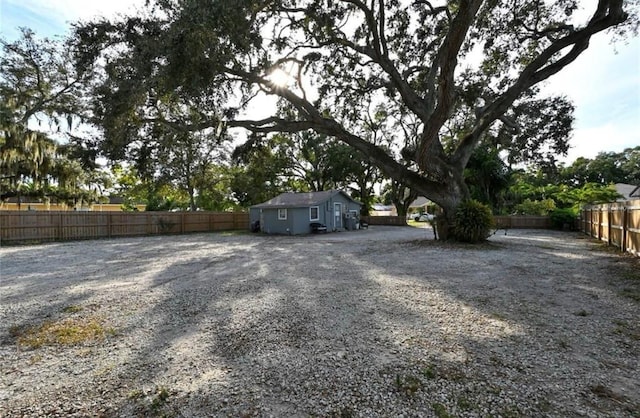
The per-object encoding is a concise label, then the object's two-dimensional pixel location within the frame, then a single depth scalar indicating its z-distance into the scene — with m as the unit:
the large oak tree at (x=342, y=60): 7.25
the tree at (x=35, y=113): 14.14
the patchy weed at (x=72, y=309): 4.38
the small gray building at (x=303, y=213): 19.11
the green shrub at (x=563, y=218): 19.27
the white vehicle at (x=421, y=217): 39.33
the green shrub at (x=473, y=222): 11.27
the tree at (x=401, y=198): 28.98
